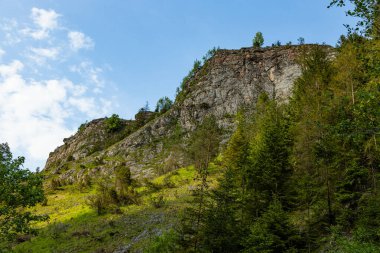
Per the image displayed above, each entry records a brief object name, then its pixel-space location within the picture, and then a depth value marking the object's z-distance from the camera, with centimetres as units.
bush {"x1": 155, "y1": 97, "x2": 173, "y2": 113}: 11544
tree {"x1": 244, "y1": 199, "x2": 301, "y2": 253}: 1941
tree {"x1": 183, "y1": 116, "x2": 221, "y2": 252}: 1955
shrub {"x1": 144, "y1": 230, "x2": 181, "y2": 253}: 2433
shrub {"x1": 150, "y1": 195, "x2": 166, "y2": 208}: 3777
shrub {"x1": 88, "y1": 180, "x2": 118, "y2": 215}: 3881
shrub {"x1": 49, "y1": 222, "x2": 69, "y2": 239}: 3216
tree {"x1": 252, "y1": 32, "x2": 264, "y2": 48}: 11524
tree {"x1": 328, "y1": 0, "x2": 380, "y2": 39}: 1316
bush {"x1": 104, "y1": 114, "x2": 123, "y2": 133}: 10775
